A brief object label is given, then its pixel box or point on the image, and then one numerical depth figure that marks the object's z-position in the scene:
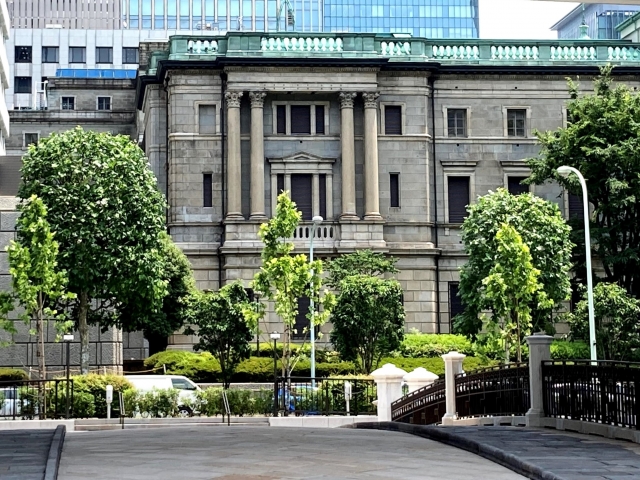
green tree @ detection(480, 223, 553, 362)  46.69
